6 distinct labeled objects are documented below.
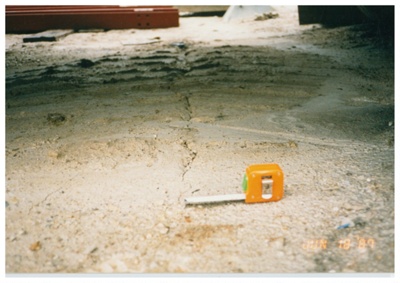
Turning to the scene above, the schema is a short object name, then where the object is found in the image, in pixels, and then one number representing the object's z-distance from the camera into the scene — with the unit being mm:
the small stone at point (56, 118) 1427
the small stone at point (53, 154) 1270
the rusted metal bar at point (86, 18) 3006
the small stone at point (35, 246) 1007
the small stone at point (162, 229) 1045
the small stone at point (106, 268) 980
